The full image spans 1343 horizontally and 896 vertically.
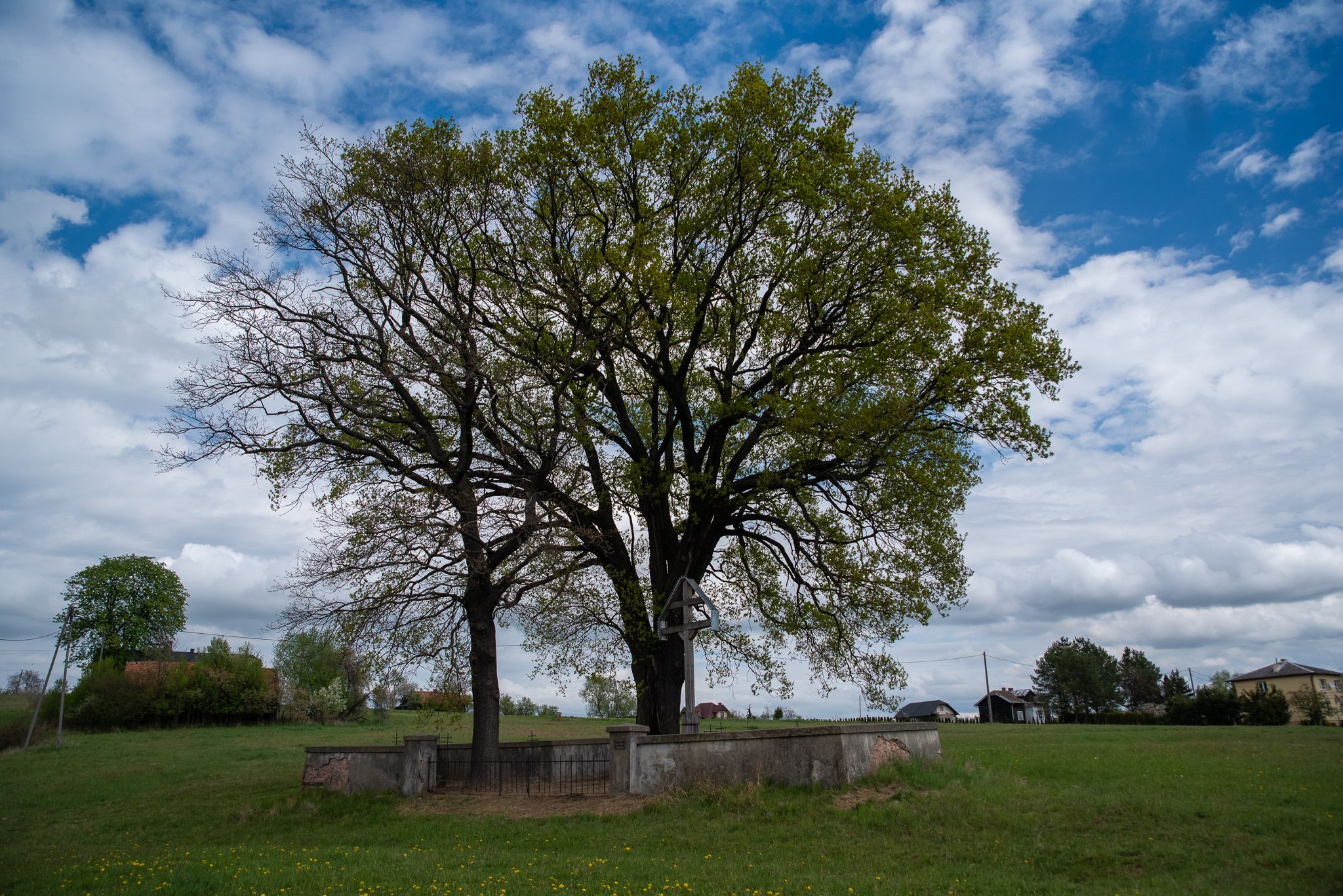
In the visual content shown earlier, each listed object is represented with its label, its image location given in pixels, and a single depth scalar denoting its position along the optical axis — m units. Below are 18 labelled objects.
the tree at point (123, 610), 53.31
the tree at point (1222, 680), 69.19
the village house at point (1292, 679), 70.50
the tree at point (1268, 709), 42.41
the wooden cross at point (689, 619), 15.09
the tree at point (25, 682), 61.40
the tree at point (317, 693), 49.47
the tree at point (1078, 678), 79.62
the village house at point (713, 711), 66.37
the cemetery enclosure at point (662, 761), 13.34
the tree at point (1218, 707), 44.94
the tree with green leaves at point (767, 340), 16.77
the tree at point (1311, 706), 46.78
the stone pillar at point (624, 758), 14.37
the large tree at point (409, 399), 15.78
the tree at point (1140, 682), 88.19
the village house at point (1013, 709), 82.69
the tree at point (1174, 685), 82.56
